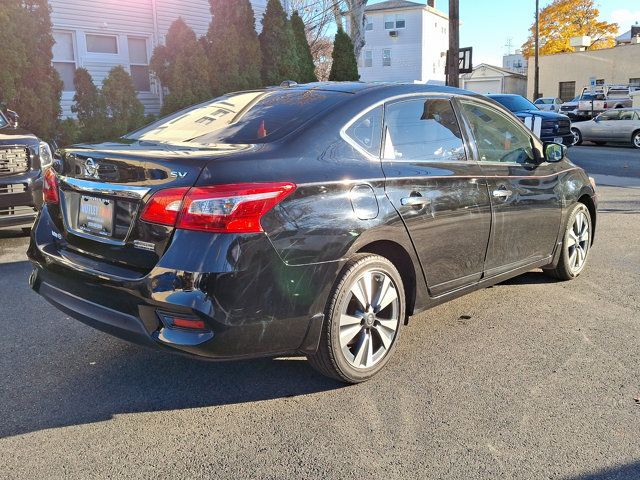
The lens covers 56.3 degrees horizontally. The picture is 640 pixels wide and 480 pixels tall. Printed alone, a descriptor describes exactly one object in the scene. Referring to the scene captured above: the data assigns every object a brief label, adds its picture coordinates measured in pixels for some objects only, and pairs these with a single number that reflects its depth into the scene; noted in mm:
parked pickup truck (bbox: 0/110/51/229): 6574
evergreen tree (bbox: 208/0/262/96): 15664
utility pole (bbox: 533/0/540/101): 45125
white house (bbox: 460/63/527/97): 62062
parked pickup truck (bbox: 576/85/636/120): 30469
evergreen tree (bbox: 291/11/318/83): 18297
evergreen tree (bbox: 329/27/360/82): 19812
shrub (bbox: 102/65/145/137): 13539
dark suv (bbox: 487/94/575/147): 17359
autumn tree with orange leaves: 58500
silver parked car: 21266
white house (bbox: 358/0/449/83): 48500
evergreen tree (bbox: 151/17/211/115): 14859
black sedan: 2854
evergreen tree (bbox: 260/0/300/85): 16719
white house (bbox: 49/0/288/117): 15164
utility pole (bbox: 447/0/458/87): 15914
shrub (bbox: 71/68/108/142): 13289
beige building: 47750
